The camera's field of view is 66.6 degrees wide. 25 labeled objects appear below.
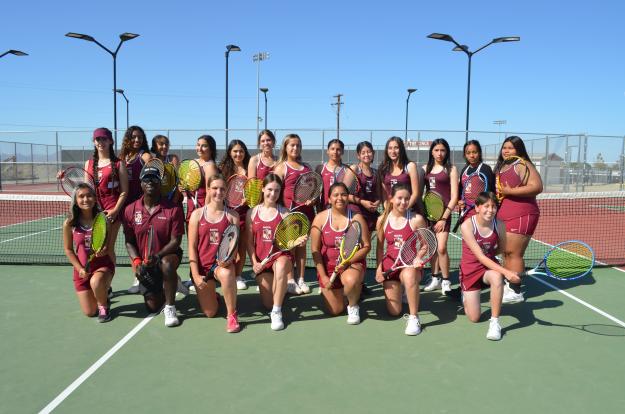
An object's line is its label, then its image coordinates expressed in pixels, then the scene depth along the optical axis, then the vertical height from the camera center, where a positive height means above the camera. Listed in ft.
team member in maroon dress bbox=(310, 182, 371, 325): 13.73 -2.82
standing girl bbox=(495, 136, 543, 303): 15.74 -1.71
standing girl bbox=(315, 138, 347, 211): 16.05 -0.30
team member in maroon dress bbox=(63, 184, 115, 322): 13.69 -3.02
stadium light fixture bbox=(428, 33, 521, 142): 52.90 +13.59
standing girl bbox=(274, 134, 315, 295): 15.97 -0.41
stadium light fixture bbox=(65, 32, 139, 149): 53.26 +13.10
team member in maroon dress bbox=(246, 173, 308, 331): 13.69 -2.48
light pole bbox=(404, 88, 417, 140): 94.44 +13.95
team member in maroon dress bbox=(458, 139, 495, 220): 15.99 -0.18
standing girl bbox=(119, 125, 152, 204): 16.07 -0.04
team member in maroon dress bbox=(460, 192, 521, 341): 13.34 -2.62
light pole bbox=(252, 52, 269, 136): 126.93 +26.90
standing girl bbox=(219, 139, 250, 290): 17.12 -0.19
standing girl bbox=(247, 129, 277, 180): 16.70 -0.07
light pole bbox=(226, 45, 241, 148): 65.21 +15.02
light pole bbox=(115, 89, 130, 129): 103.50 +13.61
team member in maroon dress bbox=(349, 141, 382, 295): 16.16 -1.01
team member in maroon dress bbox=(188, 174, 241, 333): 13.55 -2.40
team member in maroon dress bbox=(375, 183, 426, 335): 13.88 -2.22
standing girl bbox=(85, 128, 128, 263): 15.02 -0.69
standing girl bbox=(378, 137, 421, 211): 15.99 -0.37
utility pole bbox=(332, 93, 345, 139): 155.33 +18.06
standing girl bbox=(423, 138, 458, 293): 16.11 -0.79
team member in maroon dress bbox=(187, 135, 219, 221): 16.90 -0.21
